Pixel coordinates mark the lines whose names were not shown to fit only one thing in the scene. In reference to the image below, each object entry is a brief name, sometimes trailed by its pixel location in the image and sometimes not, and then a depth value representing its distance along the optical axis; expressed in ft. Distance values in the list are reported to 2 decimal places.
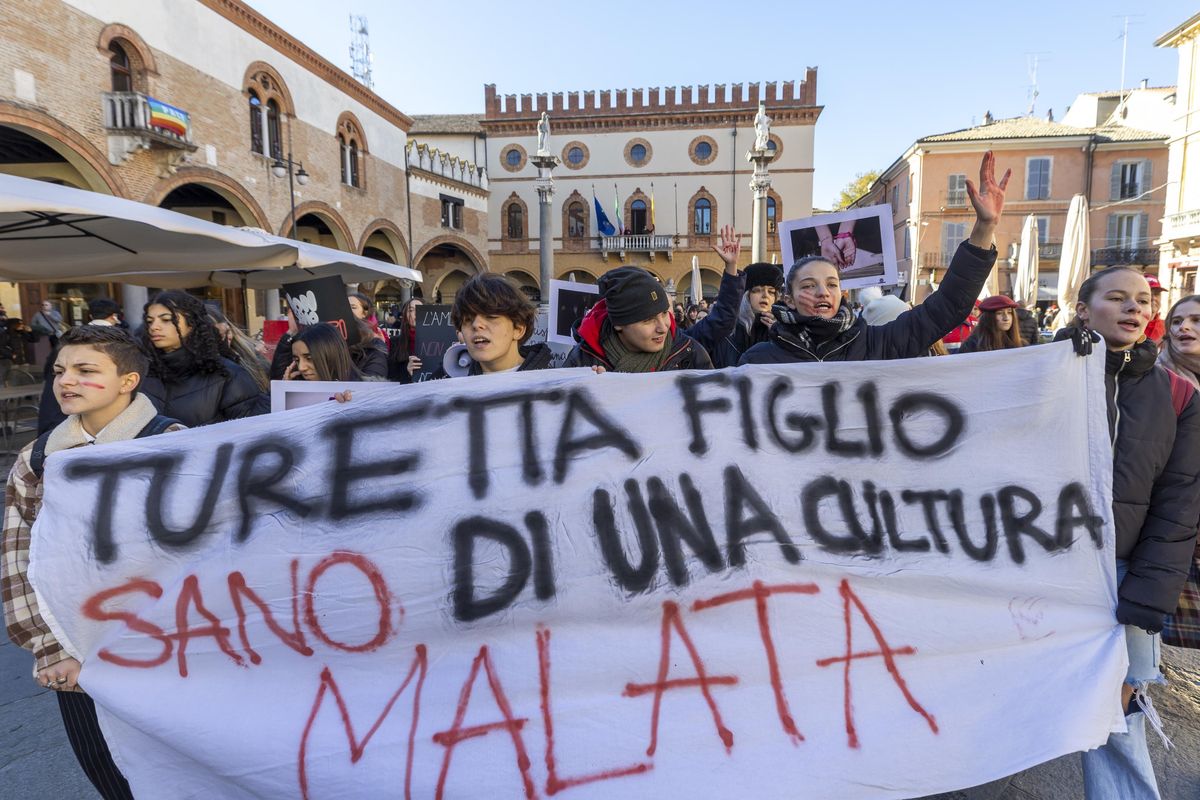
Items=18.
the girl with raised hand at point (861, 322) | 8.00
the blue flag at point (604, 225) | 99.52
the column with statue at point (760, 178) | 48.42
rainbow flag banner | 43.70
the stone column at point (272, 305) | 60.64
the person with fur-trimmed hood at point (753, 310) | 13.16
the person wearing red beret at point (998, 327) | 12.87
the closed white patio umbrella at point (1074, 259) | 26.84
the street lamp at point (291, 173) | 58.50
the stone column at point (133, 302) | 47.34
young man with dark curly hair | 7.87
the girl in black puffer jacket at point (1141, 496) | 6.35
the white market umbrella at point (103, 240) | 12.92
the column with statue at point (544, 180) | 57.52
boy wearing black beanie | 8.25
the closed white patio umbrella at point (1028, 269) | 32.42
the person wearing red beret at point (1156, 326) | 9.47
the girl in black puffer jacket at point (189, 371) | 9.93
